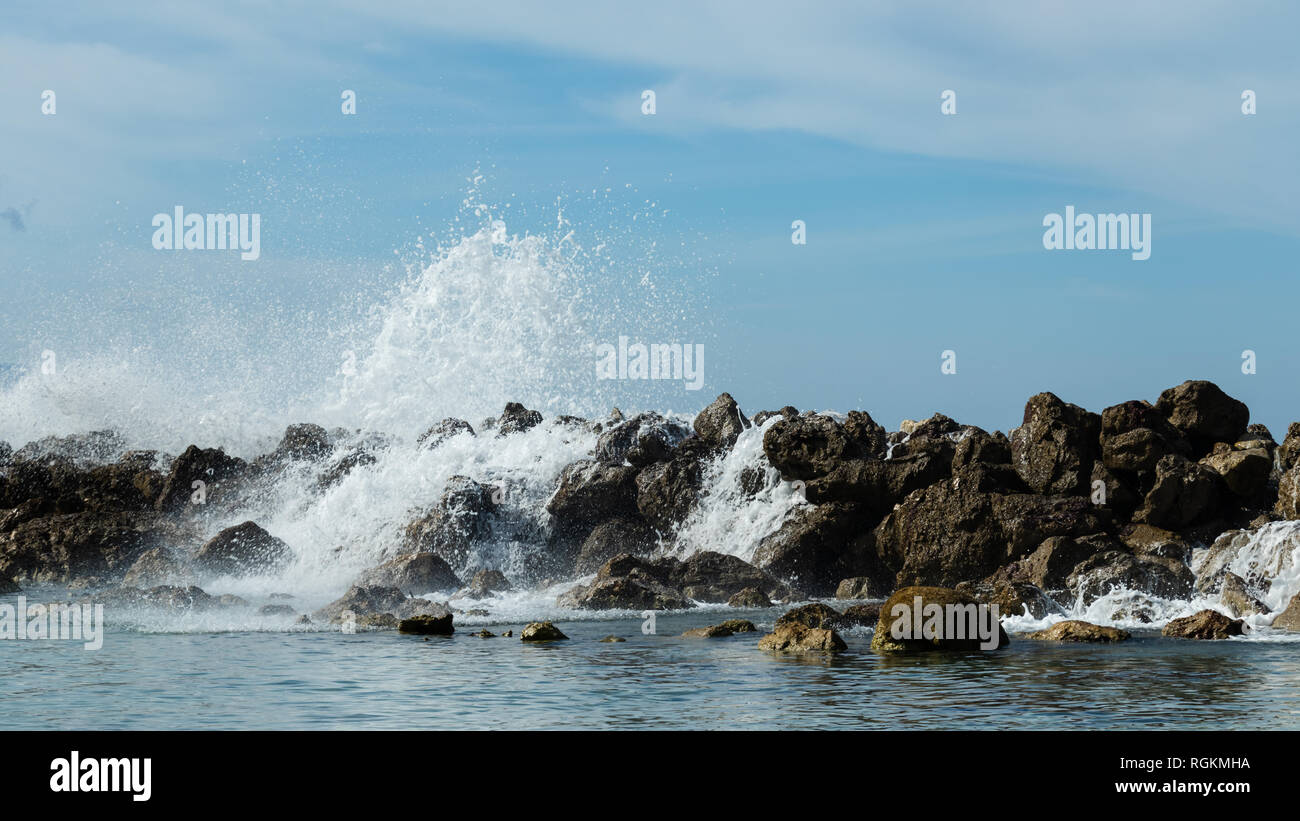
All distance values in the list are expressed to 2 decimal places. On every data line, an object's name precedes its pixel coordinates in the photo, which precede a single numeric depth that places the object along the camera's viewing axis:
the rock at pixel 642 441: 44.34
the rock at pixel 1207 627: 24.05
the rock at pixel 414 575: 36.78
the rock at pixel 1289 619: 24.94
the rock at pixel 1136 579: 28.94
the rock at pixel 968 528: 33.50
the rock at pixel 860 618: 26.30
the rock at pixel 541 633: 25.69
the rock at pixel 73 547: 42.56
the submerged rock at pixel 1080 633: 23.97
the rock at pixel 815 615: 25.36
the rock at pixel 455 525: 42.59
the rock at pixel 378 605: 30.52
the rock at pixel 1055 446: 35.41
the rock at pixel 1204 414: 37.03
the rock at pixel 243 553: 40.56
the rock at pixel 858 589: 35.50
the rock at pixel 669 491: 42.50
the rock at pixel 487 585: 35.75
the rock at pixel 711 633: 26.18
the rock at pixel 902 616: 23.02
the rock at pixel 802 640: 23.17
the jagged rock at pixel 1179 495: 33.78
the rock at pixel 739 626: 26.56
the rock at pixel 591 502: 43.28
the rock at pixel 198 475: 49.81
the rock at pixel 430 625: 27.12
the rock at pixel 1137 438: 35.00
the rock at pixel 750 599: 33.69
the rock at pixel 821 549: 37.56
